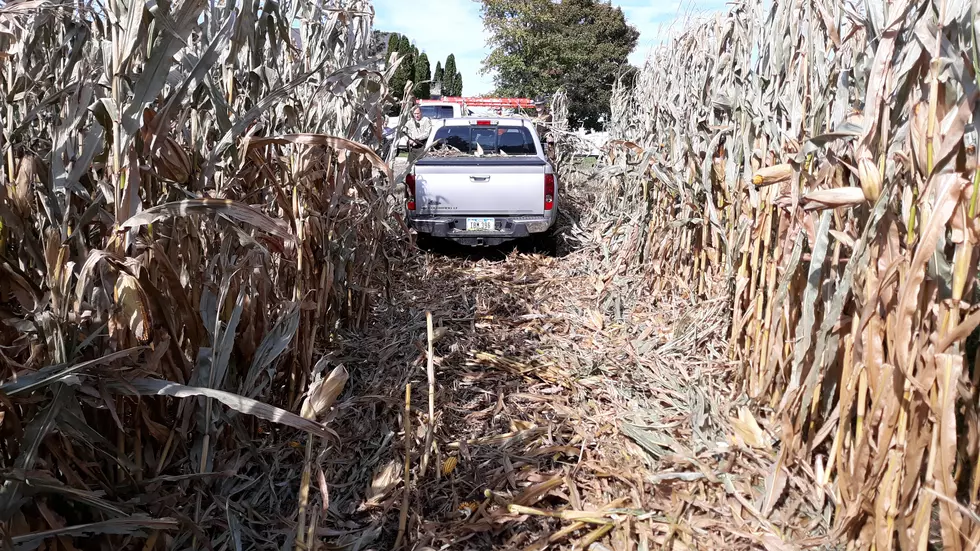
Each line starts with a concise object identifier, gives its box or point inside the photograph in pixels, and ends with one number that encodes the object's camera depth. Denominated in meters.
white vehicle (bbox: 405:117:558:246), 6.32
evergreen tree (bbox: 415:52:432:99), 39.19
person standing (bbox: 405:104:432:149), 5.68
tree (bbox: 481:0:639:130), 30.02
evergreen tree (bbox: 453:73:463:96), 45.69
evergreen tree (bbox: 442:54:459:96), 44.62
